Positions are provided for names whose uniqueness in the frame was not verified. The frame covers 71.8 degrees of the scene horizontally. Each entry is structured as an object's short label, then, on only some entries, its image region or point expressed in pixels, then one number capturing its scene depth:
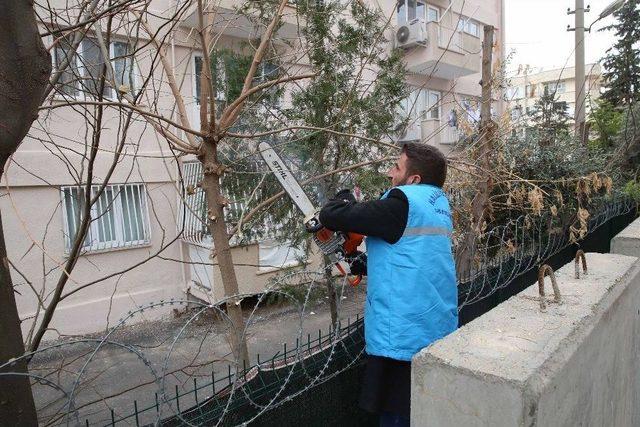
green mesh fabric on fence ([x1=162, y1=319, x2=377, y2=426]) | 1.60
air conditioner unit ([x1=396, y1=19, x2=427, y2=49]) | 10.38
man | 1.93
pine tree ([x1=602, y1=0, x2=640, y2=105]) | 13.66
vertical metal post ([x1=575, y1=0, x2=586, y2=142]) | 7.57
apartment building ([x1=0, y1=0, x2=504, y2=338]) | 6.96
